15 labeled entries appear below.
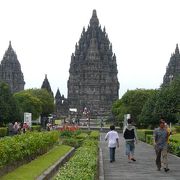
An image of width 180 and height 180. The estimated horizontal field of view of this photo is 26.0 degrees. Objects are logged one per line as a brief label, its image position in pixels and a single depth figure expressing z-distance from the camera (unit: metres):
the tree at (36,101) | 75.25
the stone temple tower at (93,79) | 116.53
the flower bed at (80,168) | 8.86
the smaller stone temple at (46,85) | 120.19
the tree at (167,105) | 42.69
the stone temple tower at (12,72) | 118.49
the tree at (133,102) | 72.99
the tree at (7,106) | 52.05
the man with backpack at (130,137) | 17.44
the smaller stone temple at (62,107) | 117.89
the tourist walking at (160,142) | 14.47
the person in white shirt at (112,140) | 17.55
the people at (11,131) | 31.86
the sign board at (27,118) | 39.54
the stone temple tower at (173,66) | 105.04
